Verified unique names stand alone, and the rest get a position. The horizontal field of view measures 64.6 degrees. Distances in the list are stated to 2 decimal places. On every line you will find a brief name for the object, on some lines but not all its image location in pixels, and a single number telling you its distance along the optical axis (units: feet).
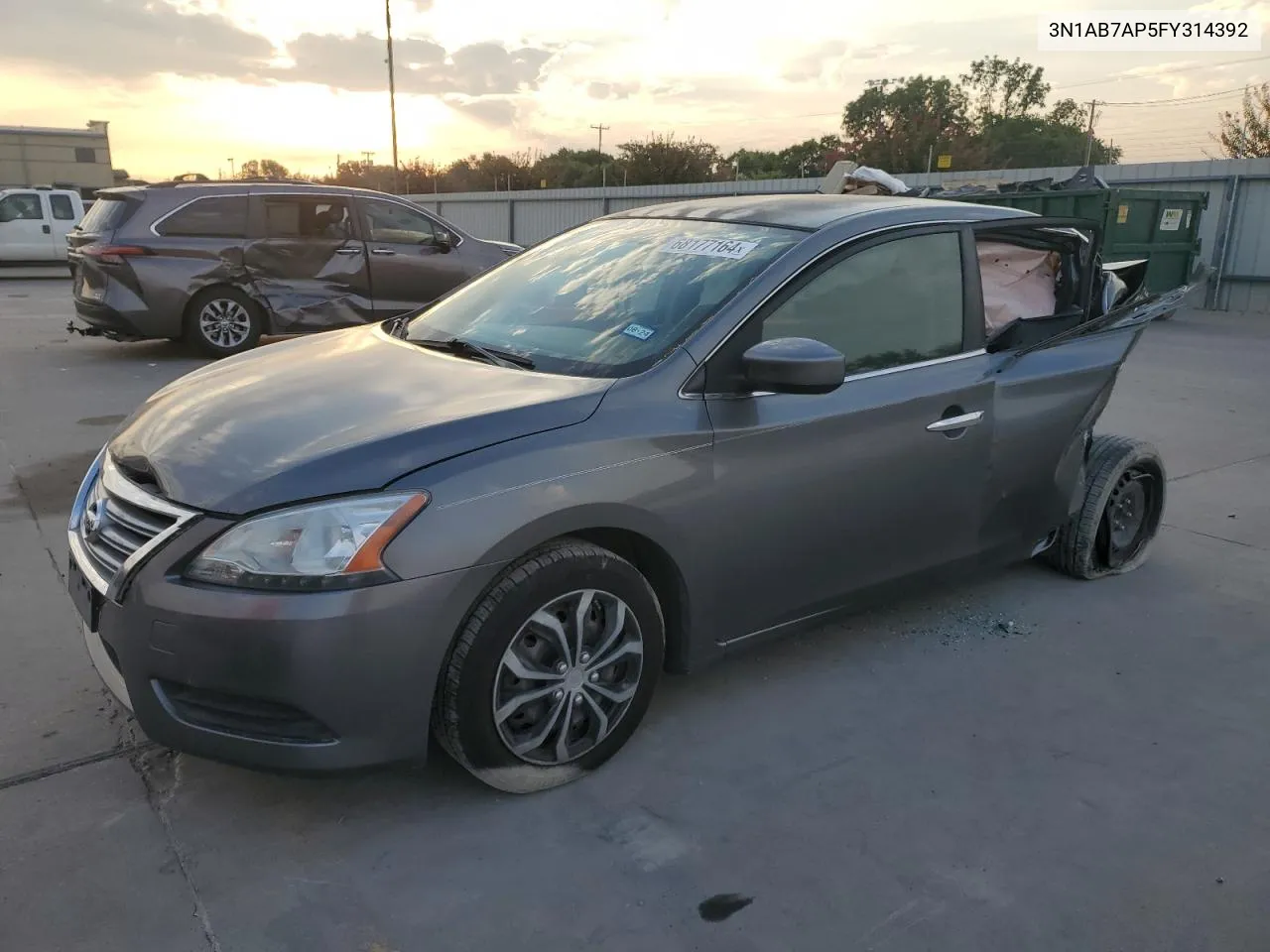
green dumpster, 48.06
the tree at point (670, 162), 154.81
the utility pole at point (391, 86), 110.93
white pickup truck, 64.03
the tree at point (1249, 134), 106.73
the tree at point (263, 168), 230.89
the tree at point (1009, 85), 228.02
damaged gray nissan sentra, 7.83
